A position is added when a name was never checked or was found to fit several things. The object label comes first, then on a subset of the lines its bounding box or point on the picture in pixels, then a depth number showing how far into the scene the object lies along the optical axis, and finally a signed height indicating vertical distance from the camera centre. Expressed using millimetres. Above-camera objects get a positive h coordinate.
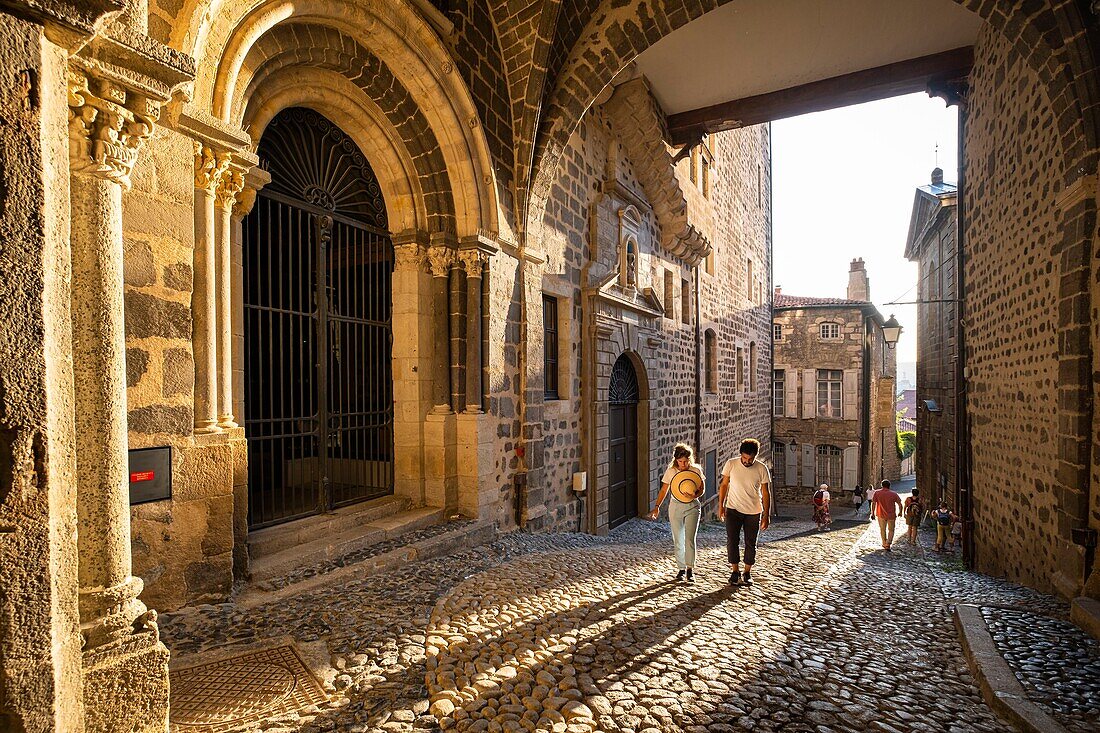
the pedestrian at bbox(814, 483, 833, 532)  13422 -3353
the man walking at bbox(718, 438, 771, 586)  4391 -1044
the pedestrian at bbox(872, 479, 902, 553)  8570 -2181
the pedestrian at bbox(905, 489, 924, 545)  9616 -2534
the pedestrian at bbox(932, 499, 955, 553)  8922 -2507
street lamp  11820 +771
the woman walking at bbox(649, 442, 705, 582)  4500 -1084
